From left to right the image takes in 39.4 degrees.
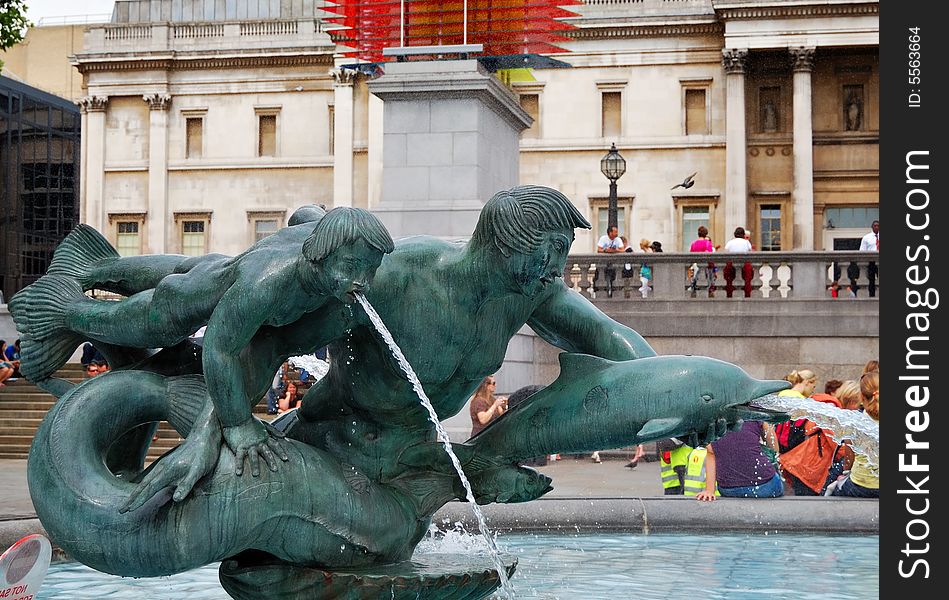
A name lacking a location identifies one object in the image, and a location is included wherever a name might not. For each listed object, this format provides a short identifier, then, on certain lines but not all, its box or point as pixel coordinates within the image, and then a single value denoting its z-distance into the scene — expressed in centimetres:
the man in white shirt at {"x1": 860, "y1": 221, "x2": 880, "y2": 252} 2212
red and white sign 435
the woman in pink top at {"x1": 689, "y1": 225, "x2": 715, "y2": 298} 2119
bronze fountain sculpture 416
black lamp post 2518
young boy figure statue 400
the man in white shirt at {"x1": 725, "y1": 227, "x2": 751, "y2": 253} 2217
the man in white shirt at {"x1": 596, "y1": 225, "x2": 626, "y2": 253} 2300
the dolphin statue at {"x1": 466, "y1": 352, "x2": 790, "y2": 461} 439
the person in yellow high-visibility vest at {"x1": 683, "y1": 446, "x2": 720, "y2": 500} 921
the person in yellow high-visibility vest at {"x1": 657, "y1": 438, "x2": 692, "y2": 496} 962
